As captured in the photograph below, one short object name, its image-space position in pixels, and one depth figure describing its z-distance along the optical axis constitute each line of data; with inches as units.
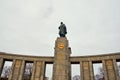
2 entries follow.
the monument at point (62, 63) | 678.5
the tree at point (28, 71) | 1280.8
